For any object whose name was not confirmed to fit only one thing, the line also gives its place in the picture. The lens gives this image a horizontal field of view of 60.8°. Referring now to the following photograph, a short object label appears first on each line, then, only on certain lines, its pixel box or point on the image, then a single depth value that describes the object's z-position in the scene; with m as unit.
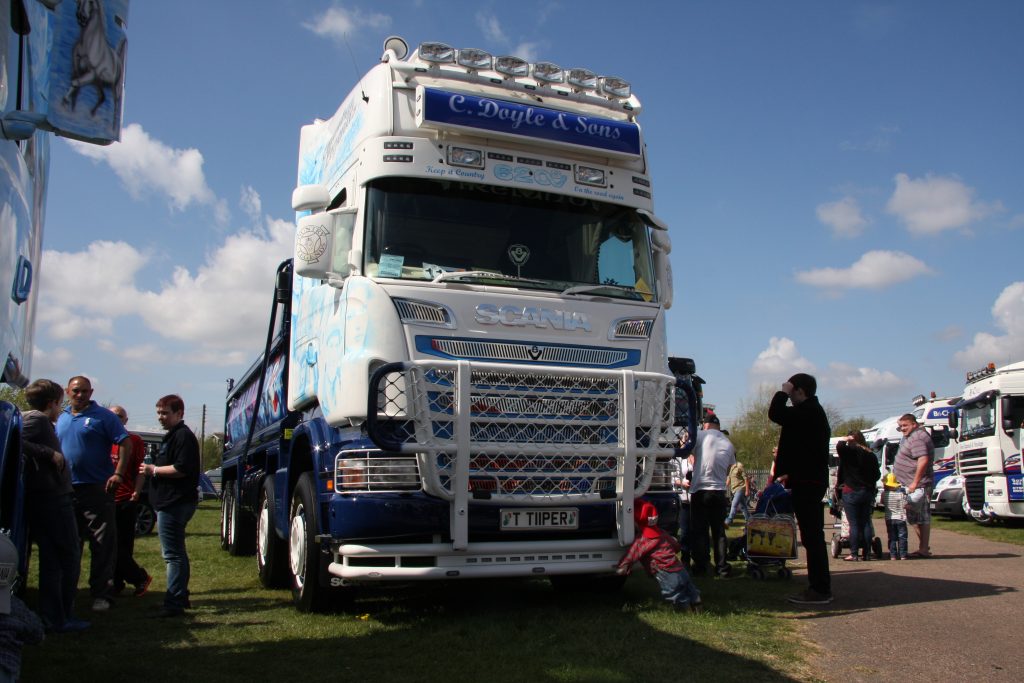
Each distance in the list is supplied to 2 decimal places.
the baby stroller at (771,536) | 8.93
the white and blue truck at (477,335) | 5.99
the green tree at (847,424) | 66.94
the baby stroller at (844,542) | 11.18
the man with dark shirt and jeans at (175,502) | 7.08
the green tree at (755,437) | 66.06
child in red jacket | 6.55
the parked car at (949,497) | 19.25
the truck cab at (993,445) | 16.03
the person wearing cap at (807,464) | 7.34
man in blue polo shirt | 7.46
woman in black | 10.48
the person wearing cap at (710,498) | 9.27
